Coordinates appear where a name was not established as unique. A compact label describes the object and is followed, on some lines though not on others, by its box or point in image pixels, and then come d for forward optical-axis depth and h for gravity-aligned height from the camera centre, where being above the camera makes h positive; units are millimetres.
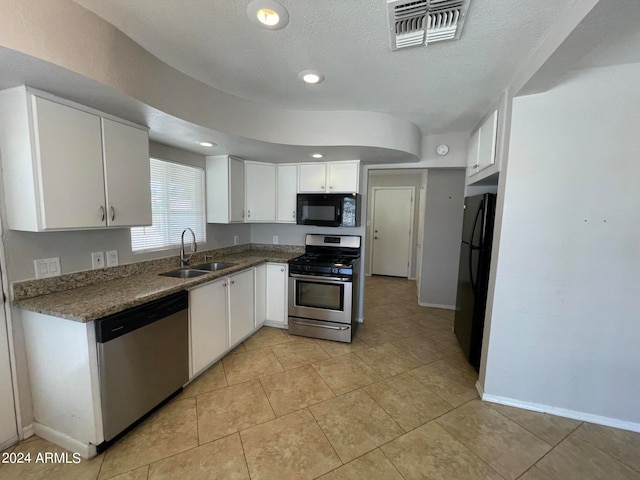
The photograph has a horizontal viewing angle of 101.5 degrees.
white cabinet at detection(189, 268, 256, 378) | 2223 -984
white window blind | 2471 +74
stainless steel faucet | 2717 -413
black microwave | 3113 +89
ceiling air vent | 1216 +990
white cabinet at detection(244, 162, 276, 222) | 3336 +303
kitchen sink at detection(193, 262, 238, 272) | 2838 -566
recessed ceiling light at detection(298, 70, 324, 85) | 1797 +985
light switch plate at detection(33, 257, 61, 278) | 1689 -371
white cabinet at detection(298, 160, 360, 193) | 3119 +483
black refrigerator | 2289 -488
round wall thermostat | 3098 +826
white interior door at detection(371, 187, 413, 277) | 5867 -279
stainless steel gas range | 2908 -923
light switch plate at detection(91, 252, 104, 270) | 1993 -369
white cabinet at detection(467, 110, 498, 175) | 2172 +693
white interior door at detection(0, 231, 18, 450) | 1572 -1119
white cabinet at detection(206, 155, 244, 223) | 3033 +312
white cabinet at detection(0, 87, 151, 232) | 1413 +286
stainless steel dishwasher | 1547 -974
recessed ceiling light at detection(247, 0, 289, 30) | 1213 +976
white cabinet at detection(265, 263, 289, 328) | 3211 -962
